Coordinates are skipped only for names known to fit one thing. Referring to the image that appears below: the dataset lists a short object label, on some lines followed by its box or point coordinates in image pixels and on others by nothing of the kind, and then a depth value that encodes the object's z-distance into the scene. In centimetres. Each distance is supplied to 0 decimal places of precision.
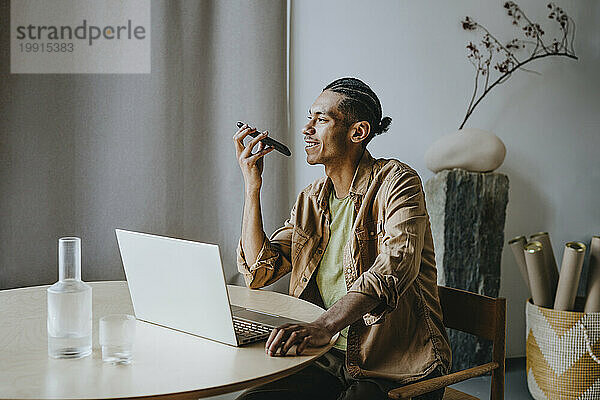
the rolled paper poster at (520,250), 293
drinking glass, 126
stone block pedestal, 303
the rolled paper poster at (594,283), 280
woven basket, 276
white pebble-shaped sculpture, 304
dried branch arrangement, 326
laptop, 133
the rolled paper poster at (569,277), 273
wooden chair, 157
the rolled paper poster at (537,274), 280
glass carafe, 128
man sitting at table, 167
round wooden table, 113
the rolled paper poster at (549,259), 293
